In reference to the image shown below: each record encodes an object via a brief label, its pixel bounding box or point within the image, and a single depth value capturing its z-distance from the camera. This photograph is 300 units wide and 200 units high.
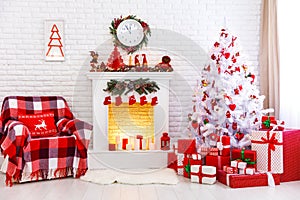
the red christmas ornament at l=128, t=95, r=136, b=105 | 5.11
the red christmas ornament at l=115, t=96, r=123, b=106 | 5.16
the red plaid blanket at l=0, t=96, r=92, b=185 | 4.20
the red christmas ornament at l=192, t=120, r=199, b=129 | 4.77
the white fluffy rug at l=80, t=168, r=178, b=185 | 4.26
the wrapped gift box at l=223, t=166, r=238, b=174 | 4.18
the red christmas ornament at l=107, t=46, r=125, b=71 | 5.20
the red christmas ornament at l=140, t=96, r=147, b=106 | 5.14
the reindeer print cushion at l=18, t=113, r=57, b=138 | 4.71
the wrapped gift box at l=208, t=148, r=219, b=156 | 4.45
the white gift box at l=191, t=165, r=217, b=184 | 4.21
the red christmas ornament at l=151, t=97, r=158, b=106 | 5.18
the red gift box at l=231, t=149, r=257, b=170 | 4.24
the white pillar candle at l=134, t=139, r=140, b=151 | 5.21
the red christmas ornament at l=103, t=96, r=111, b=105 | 5.12
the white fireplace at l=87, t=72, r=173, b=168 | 5.17
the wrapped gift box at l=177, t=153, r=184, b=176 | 4.64
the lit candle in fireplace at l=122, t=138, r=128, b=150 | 5.16
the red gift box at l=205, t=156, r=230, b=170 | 4.41
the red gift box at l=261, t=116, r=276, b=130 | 4.41
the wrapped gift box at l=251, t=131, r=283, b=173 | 4.20
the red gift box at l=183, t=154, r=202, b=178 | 4.46
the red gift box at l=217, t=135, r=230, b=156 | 4.42
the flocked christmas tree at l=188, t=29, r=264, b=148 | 4.56
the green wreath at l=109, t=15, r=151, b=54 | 5.34
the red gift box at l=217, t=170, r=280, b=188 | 4.05
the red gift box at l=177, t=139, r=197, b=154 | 4.59
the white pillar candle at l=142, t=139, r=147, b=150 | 5.25
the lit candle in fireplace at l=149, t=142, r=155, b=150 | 5.19
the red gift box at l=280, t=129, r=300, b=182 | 4.26
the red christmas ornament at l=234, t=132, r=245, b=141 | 4.57
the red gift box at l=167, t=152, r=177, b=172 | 4.96
